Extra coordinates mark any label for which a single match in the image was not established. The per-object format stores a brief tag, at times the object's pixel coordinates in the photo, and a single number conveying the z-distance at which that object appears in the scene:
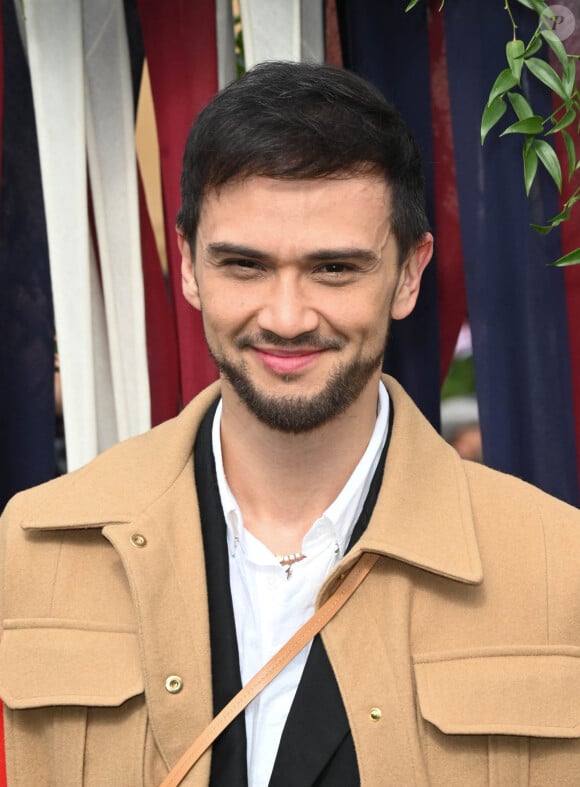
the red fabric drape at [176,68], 4.62
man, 3.91
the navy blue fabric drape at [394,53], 4.53
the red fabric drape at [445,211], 4.56
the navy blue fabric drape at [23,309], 4.81
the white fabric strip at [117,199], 4.64
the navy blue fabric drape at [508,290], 4.45
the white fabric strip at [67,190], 4.48
